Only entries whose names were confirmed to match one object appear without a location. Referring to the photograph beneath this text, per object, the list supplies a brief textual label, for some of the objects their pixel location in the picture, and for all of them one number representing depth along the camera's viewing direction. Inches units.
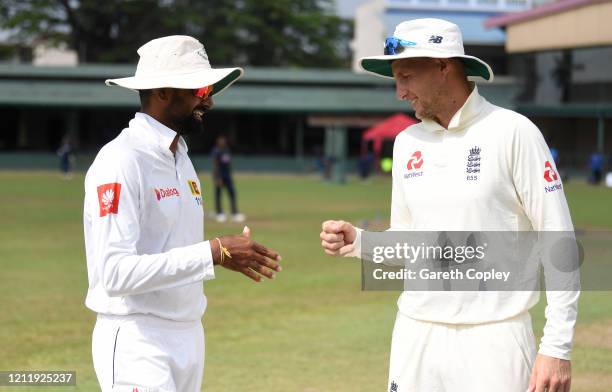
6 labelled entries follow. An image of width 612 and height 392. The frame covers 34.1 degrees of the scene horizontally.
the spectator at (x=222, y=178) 948.0
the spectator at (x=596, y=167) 1882.4
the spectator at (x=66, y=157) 1882.4
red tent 1860.2
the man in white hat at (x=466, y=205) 148.7
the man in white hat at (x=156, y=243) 157.2
